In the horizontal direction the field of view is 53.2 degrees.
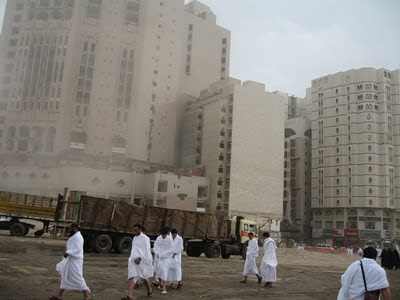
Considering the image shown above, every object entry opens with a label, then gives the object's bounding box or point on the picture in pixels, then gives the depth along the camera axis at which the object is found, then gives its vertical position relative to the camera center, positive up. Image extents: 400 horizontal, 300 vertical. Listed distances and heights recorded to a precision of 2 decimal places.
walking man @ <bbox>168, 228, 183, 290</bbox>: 10.44 -1.13
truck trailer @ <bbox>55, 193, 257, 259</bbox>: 20.09 -0.13
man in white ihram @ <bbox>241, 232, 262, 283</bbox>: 12.88 -1.11
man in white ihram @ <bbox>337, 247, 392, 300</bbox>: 5.25 -0.61
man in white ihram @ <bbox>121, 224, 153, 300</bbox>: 8.70 -0.85
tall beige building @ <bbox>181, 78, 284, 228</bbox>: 69.44 +13.67
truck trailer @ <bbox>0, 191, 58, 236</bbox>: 27.05 +0.32
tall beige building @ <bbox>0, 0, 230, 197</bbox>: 69.25 +22.69
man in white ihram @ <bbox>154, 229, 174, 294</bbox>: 10.00 -0.78
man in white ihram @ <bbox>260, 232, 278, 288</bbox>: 12.30 -1.15
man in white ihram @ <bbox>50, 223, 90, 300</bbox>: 7.56 -0.94
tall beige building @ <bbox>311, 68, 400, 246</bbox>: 79.44 +15.16
